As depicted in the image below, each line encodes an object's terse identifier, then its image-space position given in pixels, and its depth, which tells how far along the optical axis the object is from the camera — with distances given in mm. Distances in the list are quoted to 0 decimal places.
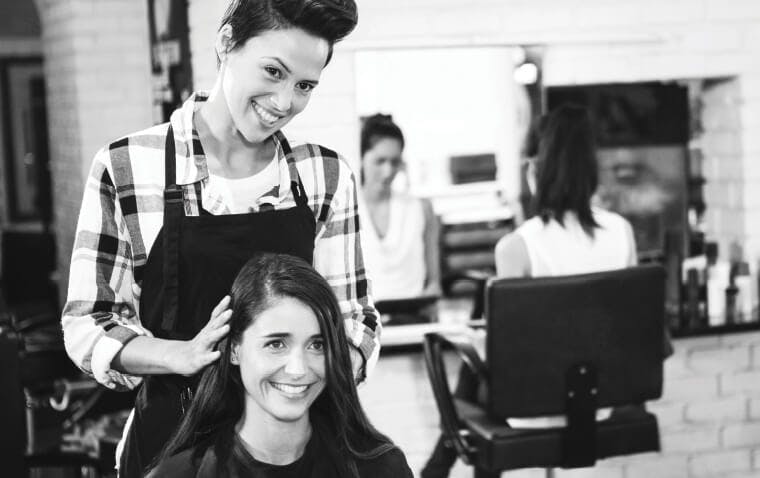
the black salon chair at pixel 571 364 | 2479
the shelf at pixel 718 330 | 3238
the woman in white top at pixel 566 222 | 2885
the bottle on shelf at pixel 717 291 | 3338
